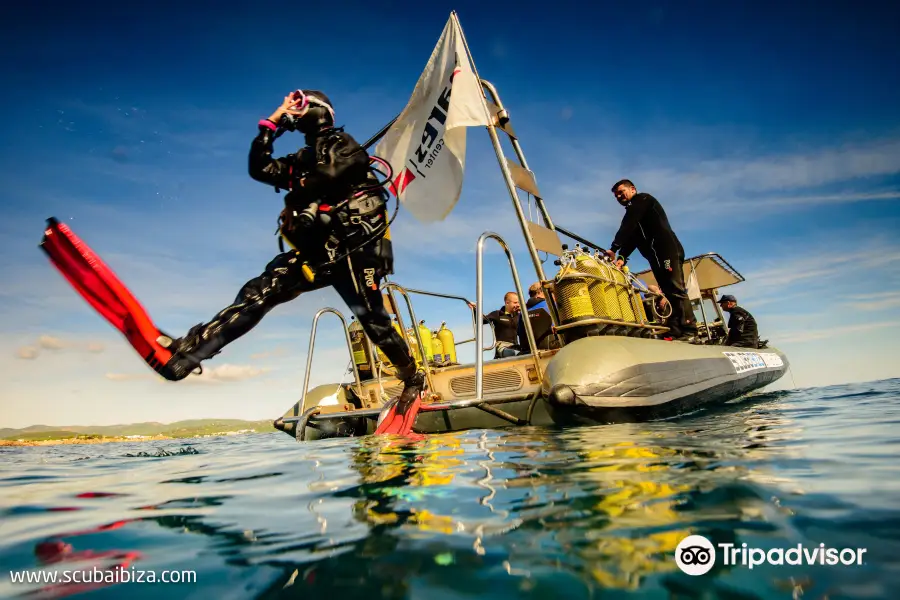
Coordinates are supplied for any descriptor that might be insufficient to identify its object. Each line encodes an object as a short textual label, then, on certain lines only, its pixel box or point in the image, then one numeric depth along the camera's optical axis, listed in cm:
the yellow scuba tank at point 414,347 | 945
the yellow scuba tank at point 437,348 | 1126
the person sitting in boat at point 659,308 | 677
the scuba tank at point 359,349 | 875
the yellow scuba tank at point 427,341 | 1061
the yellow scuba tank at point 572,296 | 489
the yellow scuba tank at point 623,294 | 549
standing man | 626
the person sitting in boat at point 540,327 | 684
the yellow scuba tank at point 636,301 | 584
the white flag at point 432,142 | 601
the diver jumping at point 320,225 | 333
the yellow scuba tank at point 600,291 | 499
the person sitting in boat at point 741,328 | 962
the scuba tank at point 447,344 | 1177
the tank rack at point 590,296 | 489
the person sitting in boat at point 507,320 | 859
